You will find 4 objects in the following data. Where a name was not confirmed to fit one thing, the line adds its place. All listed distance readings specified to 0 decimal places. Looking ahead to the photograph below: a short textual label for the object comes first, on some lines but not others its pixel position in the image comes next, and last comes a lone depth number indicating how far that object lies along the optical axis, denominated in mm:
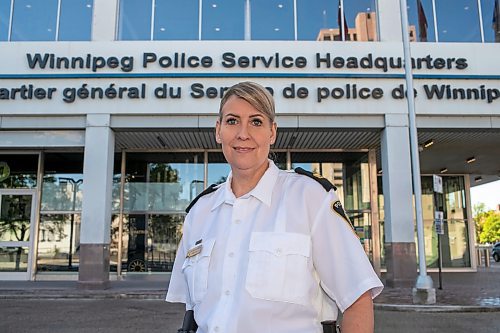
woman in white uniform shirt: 1601
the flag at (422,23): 13883
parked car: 33062
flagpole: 9523
